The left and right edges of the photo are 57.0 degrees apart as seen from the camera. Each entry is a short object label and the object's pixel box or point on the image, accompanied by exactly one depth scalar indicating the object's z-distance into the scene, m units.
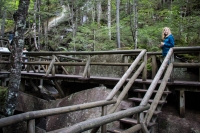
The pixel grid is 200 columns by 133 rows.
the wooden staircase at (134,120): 4.13
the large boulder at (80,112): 5.65
